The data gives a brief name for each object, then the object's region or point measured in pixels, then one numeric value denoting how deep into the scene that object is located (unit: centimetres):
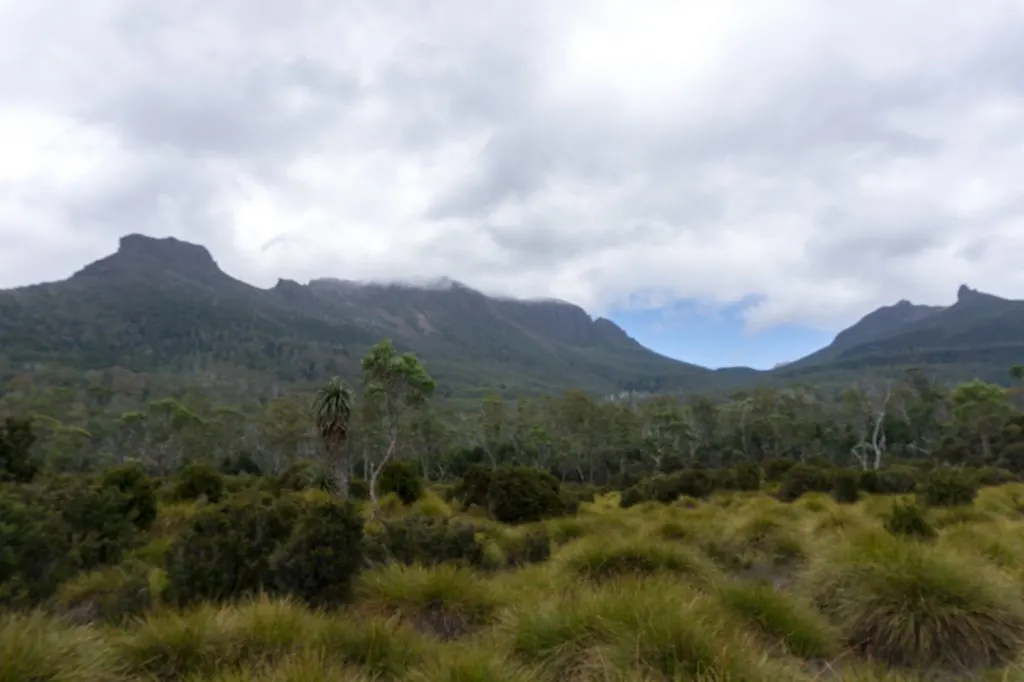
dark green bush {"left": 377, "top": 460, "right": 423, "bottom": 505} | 2662
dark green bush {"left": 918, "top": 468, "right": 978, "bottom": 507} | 1745
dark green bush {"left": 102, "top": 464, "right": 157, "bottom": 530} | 1666
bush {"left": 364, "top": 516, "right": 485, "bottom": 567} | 1096
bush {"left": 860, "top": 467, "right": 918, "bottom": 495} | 2441
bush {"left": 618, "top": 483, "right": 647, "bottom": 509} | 2835
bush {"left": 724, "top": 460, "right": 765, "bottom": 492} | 3059
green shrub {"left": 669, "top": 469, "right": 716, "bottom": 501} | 2889
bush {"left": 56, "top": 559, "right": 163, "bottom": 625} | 841
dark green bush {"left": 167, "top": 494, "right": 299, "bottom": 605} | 897
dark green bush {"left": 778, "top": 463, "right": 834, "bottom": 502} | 2505
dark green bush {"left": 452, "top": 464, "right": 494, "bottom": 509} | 2458
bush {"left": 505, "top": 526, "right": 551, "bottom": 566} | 1330
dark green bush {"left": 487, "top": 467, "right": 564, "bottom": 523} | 2289
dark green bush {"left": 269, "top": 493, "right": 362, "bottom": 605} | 891
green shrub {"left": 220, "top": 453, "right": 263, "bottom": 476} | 4929
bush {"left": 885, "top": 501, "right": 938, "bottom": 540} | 1146
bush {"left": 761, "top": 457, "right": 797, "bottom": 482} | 3444
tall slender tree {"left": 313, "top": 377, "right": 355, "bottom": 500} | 2400
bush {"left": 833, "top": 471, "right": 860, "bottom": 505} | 2250
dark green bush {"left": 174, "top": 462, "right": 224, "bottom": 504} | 2350
